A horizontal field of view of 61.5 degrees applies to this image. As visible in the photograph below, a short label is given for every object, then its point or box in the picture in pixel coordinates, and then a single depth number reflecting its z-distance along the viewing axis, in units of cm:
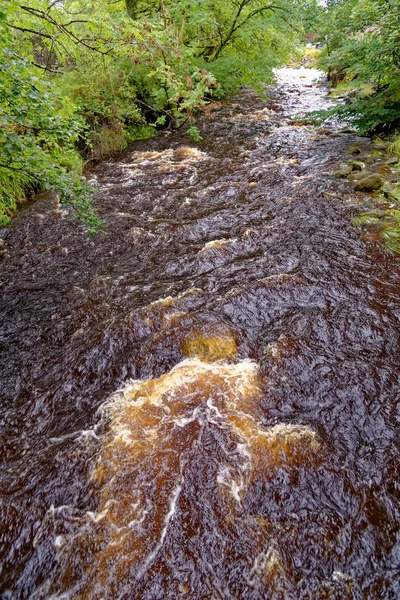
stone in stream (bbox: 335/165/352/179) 877
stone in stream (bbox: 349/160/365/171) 887
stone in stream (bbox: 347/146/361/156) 1002
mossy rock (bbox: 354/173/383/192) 785
